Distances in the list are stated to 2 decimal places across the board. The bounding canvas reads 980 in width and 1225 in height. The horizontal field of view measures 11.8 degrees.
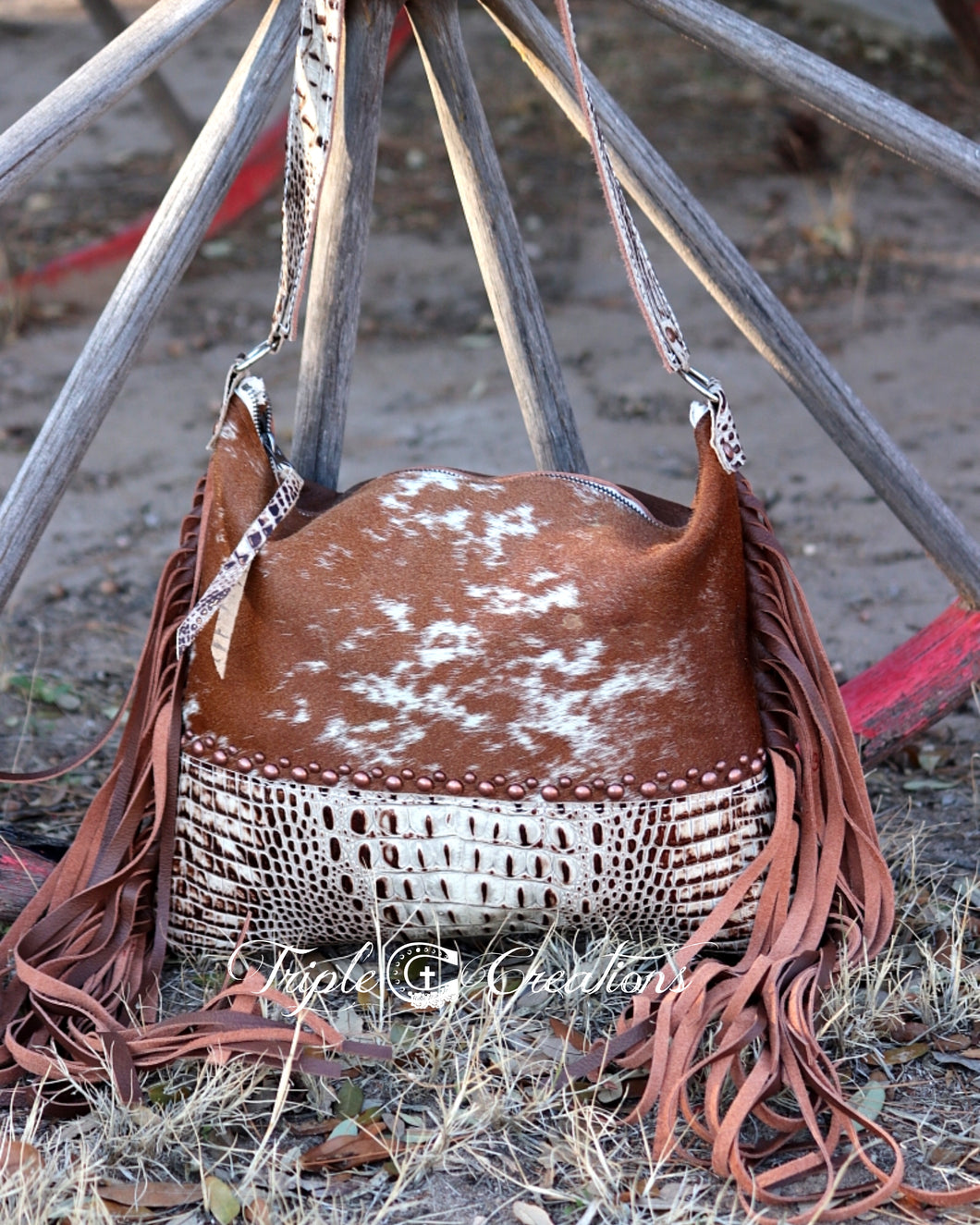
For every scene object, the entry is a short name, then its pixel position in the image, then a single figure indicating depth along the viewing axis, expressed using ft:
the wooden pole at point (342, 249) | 9.70
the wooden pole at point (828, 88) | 9.55
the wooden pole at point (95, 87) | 9.28
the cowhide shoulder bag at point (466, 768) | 9.23
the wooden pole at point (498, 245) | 9.81
